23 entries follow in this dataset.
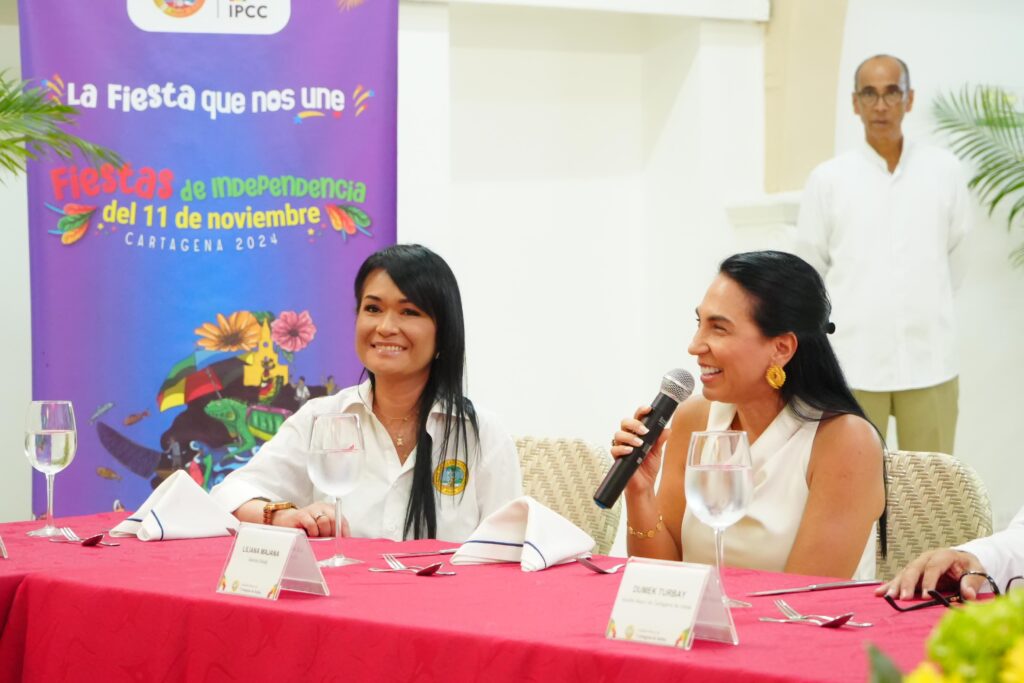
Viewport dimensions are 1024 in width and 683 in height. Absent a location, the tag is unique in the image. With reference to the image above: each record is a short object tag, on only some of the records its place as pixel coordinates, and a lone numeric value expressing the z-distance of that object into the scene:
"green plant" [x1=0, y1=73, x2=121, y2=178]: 4.39
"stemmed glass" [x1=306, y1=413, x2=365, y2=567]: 2.80
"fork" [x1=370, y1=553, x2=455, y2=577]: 2.80
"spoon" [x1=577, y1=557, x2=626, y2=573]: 2.77
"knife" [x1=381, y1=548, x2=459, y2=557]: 2.94
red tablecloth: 2.30
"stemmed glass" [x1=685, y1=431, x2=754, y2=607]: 2.44
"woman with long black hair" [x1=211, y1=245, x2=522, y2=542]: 3.41
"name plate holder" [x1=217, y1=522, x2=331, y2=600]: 2.59
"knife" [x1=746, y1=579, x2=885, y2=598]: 2.64
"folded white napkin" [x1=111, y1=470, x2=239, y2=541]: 3.11
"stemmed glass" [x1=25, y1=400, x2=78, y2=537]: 3.12
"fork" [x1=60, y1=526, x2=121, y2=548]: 3.09
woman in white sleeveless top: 3.09
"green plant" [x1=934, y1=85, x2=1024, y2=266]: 6.45
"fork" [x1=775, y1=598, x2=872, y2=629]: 2.43
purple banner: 4.79
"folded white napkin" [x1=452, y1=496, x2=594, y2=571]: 2.82
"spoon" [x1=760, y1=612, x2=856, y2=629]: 2.41
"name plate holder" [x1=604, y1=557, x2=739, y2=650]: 2.32
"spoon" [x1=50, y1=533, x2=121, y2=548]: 3.04
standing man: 5.80
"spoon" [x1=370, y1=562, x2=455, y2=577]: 2.76
